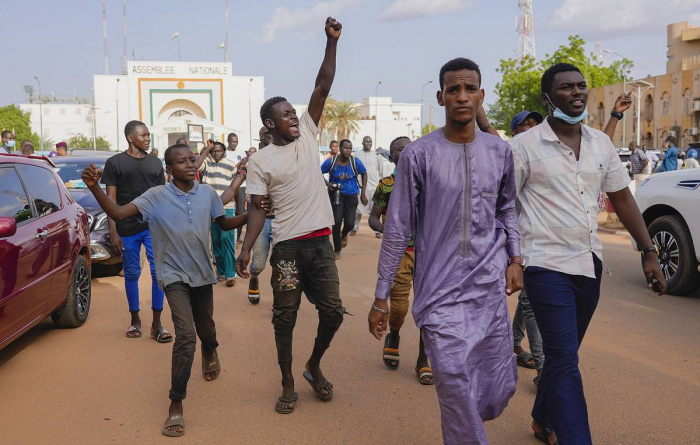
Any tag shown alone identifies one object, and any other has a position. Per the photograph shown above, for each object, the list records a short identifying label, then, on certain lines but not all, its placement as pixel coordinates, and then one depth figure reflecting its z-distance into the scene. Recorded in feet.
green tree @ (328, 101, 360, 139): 270.26
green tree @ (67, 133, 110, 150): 316.81
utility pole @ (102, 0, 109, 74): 227.81
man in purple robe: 10.36
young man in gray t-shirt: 15.19
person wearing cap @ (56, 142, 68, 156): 48.91
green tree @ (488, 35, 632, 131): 163.73
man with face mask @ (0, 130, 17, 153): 40.75
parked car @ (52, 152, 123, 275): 31.35
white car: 25.20
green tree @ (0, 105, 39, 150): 282.36
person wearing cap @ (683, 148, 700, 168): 56.95
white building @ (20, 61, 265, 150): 227.81
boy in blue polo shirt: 14.84
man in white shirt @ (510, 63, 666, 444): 11.53
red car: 16.65
